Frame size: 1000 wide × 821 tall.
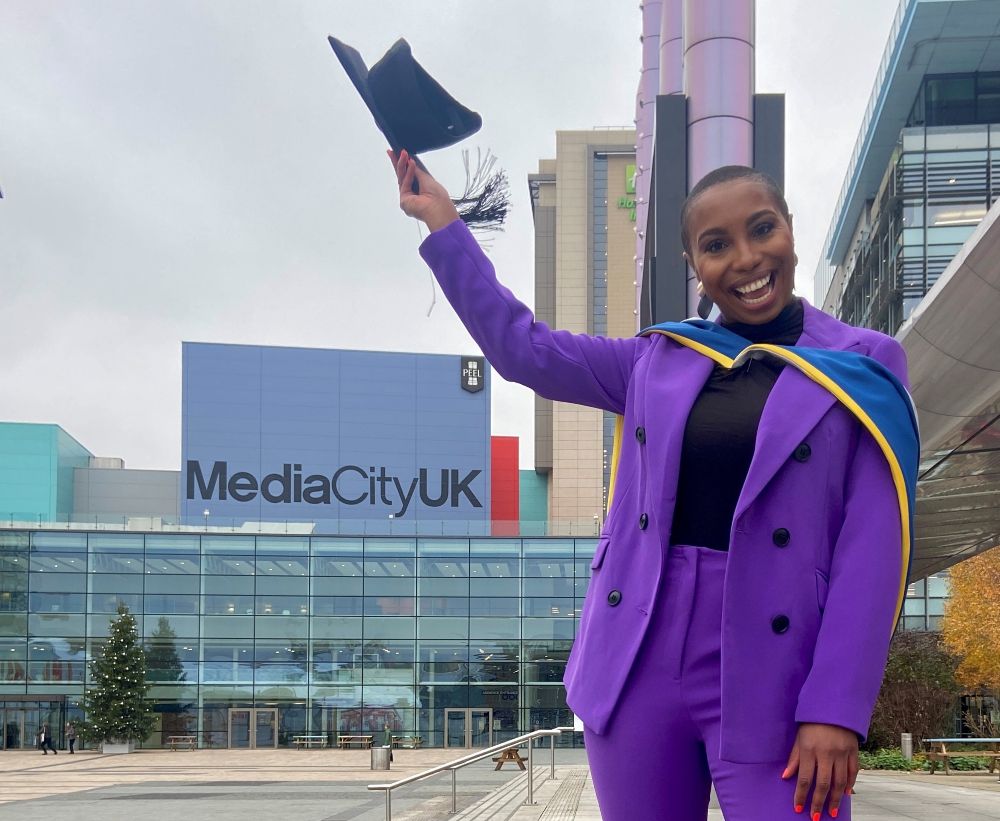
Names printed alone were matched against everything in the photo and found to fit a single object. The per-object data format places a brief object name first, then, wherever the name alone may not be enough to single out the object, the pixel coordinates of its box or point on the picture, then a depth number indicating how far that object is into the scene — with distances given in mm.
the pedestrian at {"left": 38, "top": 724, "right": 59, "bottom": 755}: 43844
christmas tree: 42719
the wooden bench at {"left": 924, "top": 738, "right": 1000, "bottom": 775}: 23625
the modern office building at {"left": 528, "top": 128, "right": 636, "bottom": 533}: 109312
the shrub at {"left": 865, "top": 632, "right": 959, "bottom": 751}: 29586
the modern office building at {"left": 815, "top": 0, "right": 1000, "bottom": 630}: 48250
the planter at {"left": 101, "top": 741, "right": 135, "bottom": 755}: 43938
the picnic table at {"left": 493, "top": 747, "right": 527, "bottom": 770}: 24125
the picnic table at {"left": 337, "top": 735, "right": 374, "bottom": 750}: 45100
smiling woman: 1980
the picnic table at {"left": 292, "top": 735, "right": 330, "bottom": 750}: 45750
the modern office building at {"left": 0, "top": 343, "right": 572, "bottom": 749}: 46188
